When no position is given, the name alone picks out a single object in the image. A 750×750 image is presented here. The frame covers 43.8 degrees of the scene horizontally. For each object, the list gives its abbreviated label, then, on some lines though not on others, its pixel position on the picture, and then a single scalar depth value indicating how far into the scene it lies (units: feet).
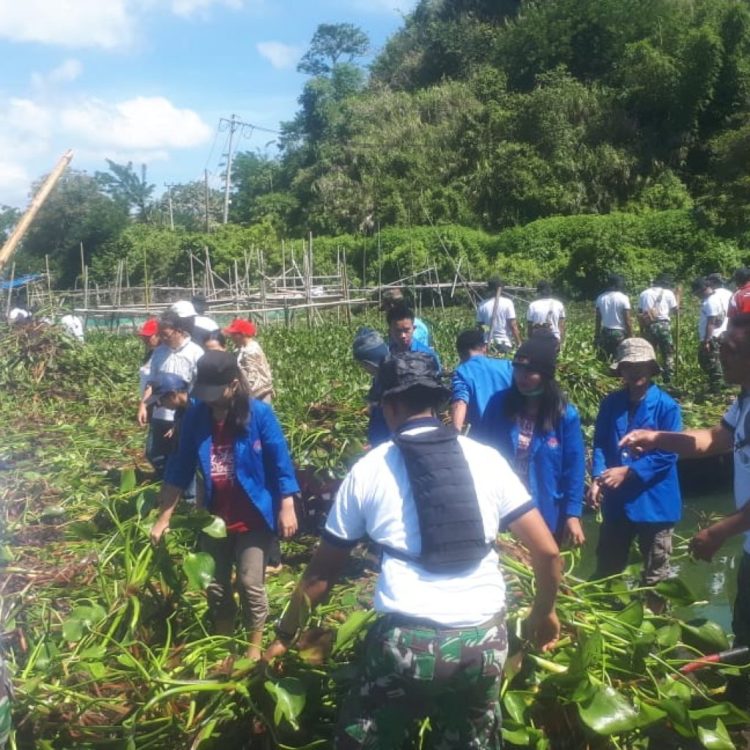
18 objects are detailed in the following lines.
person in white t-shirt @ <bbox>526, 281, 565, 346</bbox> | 36.04
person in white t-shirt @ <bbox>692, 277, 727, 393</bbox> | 35.81
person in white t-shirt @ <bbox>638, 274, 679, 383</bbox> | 38.70
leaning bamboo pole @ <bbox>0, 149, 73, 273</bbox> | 8.81
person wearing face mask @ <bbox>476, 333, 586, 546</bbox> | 14.35
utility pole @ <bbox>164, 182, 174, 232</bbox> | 205.26
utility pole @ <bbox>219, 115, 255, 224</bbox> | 166.30
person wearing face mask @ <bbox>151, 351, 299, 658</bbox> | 13.85
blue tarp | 70.21
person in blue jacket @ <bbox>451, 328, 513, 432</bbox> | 16.66
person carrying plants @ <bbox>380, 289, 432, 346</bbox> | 21.52
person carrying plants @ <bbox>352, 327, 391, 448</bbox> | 16.97
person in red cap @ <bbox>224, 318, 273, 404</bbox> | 24.39
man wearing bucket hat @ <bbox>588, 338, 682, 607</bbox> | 15.14
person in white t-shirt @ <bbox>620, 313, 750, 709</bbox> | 11.15
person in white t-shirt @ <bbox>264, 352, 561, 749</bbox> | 8.39
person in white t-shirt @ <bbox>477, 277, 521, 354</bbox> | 35.35
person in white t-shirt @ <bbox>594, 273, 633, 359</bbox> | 37.96
